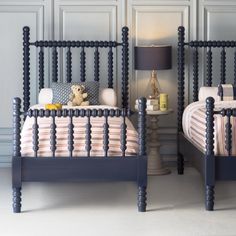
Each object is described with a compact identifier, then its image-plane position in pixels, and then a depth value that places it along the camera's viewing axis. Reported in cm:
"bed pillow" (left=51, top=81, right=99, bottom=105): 635
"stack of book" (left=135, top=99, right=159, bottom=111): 645
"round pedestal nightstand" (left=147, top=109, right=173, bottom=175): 646
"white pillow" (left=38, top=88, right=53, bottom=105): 642
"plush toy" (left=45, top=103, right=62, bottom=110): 579
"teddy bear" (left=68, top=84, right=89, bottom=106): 627
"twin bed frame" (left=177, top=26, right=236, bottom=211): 488
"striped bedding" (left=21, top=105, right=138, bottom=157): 492
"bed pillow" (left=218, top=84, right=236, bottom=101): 627
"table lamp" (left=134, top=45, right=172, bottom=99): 646
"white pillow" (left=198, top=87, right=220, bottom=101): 642
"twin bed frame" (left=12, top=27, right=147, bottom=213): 483
